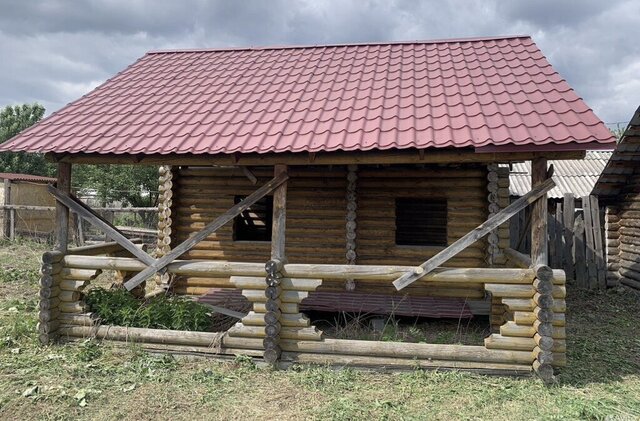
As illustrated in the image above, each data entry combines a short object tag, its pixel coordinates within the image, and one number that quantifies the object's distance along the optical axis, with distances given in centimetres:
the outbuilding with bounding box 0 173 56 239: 1554
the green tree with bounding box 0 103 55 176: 3334
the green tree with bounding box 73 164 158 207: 2834
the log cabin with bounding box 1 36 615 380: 496
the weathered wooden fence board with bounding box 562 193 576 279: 1026
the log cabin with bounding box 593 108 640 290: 932
